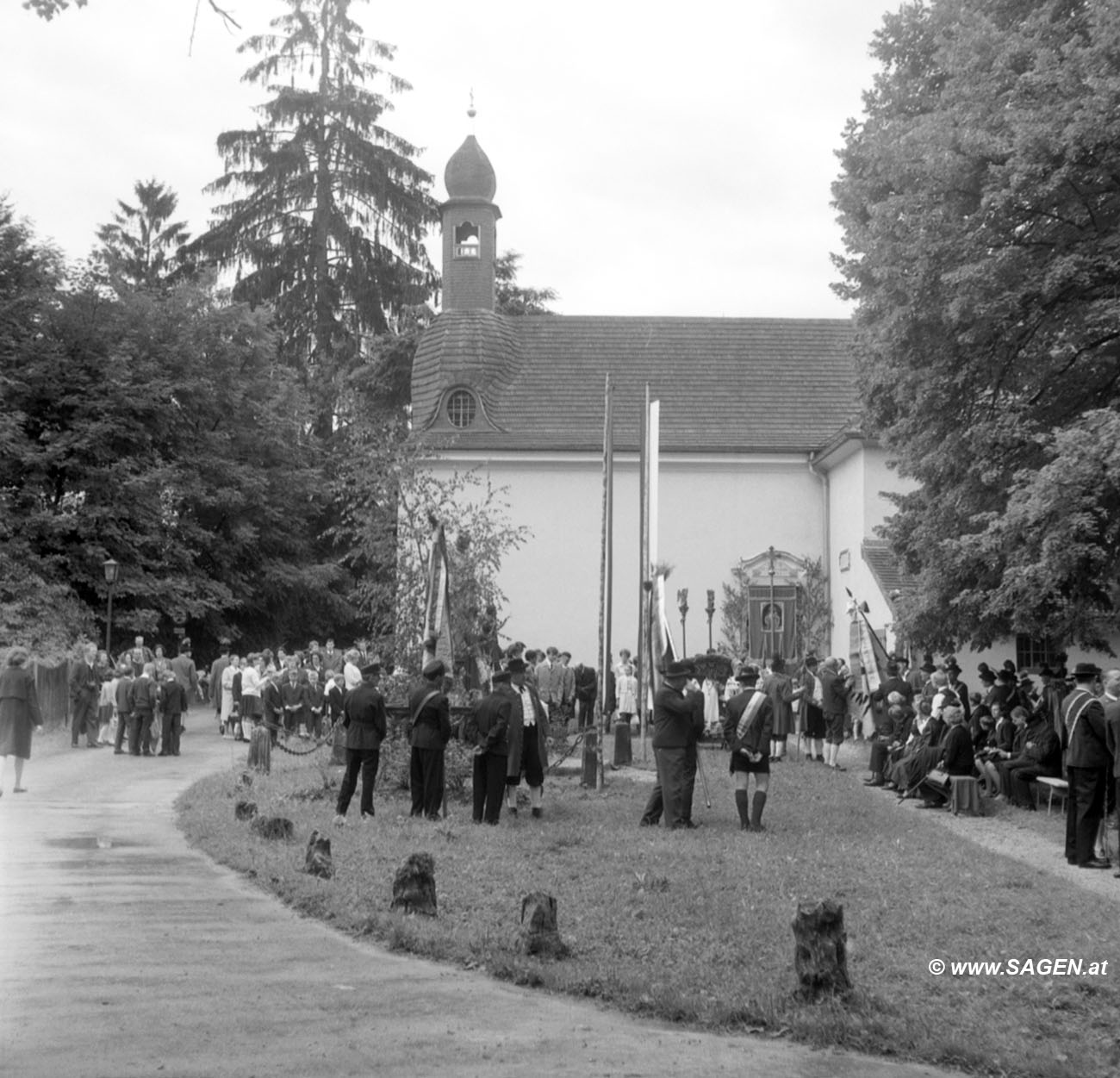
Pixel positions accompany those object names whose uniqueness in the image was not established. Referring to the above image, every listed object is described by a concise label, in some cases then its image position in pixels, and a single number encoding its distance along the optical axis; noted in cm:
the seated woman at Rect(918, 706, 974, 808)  1789
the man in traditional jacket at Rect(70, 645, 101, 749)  2741
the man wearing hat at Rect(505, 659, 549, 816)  1562
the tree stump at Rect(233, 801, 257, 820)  1549
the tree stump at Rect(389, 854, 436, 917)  1023
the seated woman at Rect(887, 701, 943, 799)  1872
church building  3938
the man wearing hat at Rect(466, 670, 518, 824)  1542
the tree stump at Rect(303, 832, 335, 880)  1186
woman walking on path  1903
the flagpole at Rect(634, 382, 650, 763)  2070
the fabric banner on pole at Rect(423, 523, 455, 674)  1777
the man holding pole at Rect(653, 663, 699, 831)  1537
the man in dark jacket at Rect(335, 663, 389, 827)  1566
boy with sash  1524
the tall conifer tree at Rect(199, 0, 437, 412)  4869
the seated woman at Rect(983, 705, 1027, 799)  1831
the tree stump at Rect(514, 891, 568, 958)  888
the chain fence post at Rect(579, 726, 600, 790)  1983
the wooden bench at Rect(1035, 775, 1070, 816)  1658
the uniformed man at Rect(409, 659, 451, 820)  1541
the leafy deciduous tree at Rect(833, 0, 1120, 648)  1611
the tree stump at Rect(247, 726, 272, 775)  2172
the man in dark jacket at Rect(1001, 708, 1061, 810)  1758
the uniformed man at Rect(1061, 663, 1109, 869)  1362
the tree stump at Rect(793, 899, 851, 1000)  781
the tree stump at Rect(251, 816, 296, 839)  1412
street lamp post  3328
